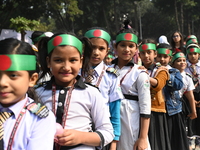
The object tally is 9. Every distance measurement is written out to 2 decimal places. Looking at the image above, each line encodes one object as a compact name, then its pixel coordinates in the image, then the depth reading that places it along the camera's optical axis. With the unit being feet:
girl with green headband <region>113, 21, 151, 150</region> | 8.45
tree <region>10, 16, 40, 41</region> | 36.81
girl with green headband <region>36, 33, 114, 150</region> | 5.79
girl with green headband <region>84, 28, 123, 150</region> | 7.50
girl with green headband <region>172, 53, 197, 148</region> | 13.82
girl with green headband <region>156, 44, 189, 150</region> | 11.15
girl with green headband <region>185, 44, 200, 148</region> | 15.96
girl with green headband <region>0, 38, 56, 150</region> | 4.56
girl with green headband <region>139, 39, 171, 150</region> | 10.24
